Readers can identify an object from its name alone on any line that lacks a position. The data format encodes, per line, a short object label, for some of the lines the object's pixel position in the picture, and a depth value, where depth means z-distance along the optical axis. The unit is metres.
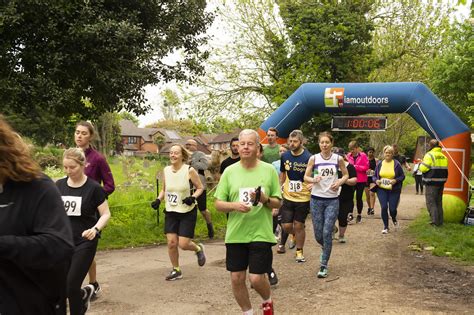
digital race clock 14.89
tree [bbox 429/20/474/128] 32.62
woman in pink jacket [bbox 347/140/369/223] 14.02
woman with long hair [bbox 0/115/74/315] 2.35
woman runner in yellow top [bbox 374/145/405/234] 11.51
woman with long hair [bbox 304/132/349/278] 7.61
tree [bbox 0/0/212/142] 9.51
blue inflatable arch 12.80
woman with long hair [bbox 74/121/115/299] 6.26
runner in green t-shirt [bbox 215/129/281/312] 4.96
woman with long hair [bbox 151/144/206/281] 7.42
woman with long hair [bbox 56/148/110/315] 4.91
